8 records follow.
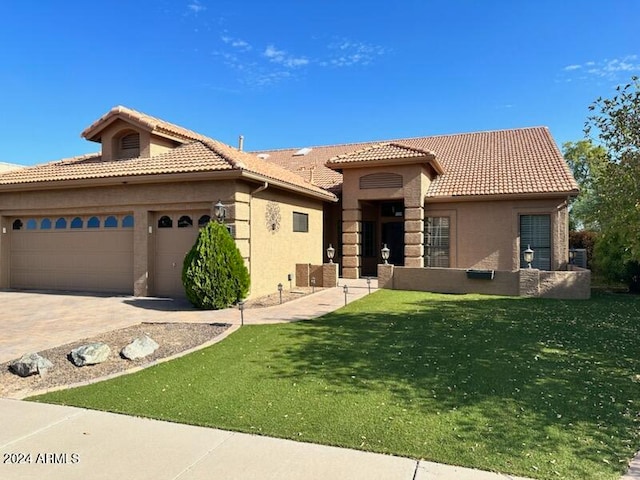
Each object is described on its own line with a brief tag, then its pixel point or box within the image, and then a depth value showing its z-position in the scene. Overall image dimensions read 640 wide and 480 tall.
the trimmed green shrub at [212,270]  10.78
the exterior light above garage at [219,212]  11.48
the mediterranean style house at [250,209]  12.86
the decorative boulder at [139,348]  6.62
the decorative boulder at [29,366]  5.82
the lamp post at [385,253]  14.65
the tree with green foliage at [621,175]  7.54
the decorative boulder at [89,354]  6.27
